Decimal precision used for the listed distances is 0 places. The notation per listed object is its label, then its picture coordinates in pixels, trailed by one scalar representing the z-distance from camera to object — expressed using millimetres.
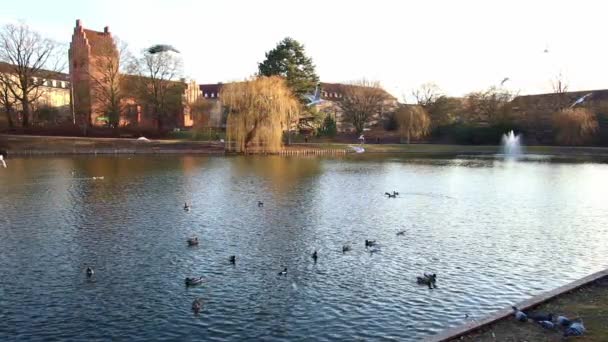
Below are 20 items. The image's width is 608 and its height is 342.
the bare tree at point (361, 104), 106188
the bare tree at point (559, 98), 90875
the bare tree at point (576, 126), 76875
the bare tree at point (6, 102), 75188
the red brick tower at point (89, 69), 83000
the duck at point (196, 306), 11438
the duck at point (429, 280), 13230
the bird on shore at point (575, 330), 8812
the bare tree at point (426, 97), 109444
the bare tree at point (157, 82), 85438
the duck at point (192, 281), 13156
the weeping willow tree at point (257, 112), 63188
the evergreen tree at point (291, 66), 83312
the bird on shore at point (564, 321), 9211
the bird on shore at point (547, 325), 9328
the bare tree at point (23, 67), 75750
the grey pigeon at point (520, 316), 9755
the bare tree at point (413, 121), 89500
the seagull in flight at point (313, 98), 82000
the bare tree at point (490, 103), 92812
